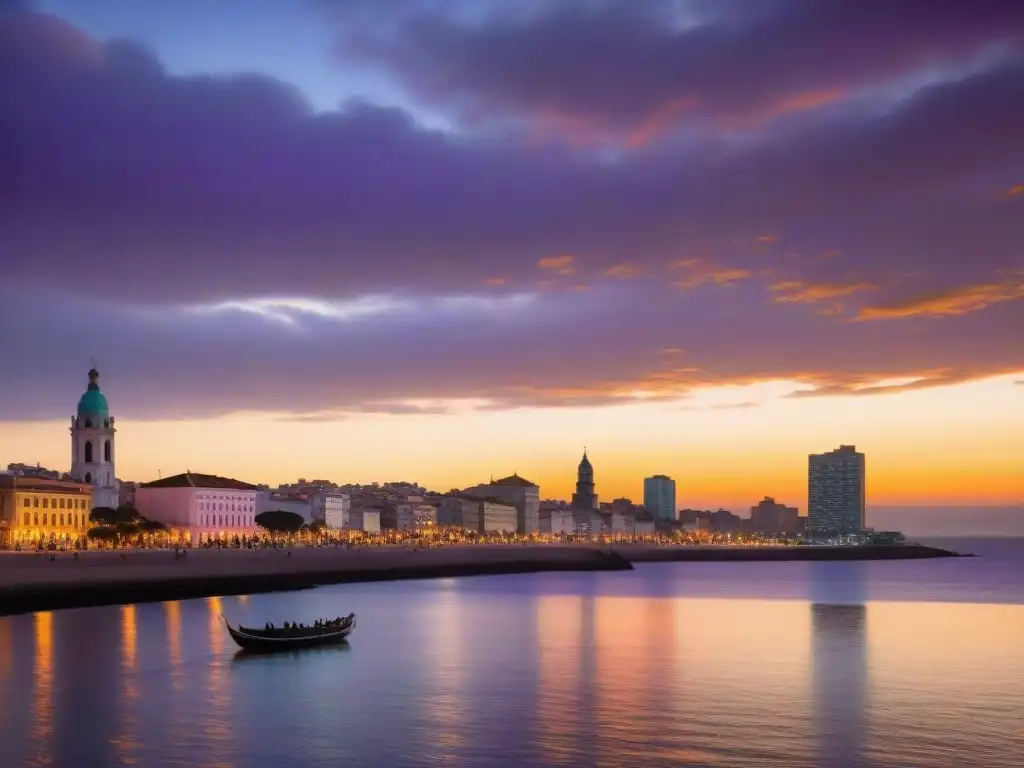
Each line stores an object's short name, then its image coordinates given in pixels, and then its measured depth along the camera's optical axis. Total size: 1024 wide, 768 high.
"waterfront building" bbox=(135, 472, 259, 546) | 194.84
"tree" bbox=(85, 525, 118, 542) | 160.65
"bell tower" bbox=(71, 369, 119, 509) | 177.12
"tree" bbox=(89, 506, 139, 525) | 166.00
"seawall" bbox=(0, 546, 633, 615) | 88.94
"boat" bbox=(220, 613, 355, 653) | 59.69
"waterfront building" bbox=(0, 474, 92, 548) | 151.75
